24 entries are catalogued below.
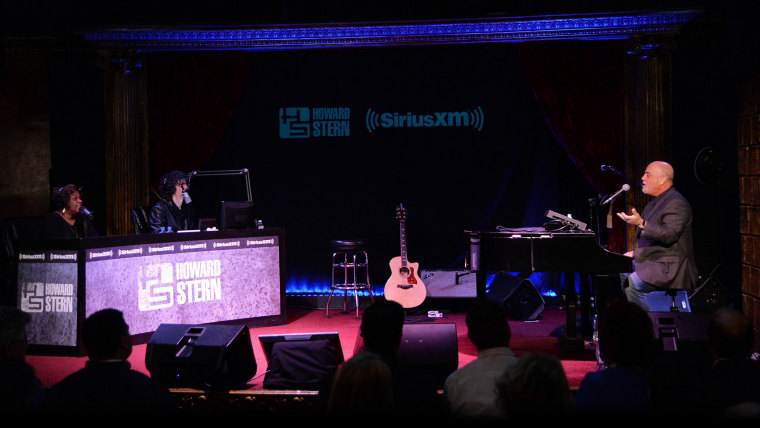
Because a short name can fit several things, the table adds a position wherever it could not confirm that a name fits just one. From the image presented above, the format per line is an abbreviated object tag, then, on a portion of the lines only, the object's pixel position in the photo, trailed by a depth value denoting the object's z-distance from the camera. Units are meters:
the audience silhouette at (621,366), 2.77
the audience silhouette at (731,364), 2.68
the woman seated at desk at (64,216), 7.06
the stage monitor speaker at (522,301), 7.96
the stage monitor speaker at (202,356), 4.63
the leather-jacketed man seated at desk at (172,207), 7.70
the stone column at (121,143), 8.84
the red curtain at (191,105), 9.05
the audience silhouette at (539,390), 2.26
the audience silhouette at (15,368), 2.78
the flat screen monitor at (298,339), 4.84
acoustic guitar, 7.99
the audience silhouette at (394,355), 2.77
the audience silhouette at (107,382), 2.82
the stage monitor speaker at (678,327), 4.71
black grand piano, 5.93
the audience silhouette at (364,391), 2.29
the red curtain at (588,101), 8.49
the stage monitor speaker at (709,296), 7.66
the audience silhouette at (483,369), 2.88
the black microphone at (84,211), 7.34
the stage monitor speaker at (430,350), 4.65
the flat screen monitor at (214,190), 9.36
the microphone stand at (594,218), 6.48
